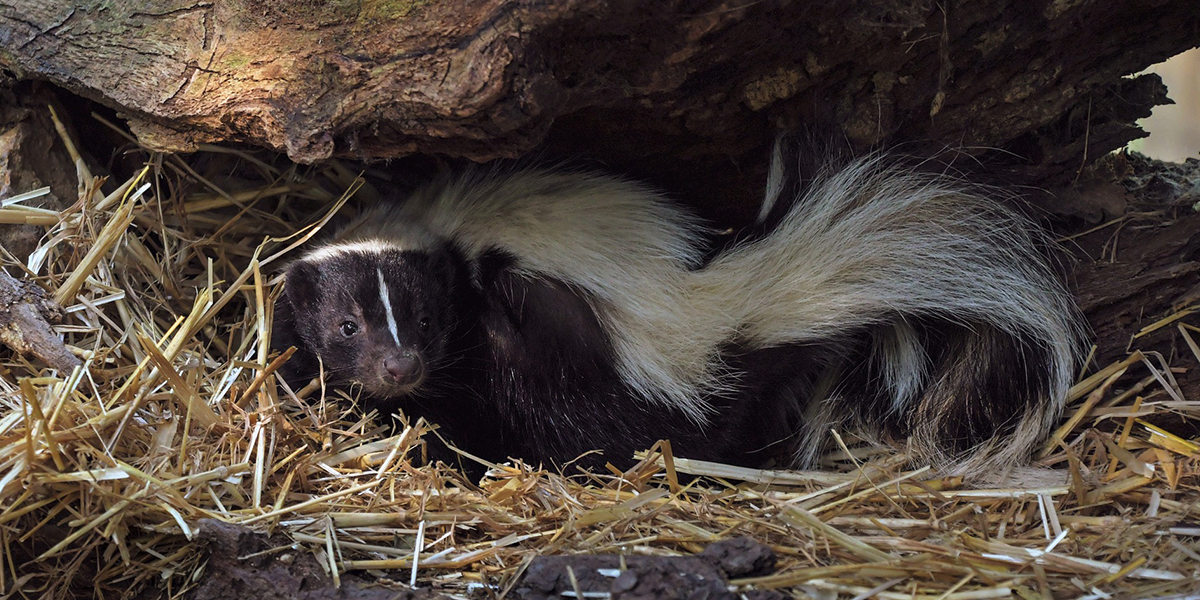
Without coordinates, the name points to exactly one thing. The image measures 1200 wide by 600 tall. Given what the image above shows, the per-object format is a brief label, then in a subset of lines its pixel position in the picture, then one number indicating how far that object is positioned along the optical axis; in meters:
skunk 2.81
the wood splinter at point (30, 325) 2.71
